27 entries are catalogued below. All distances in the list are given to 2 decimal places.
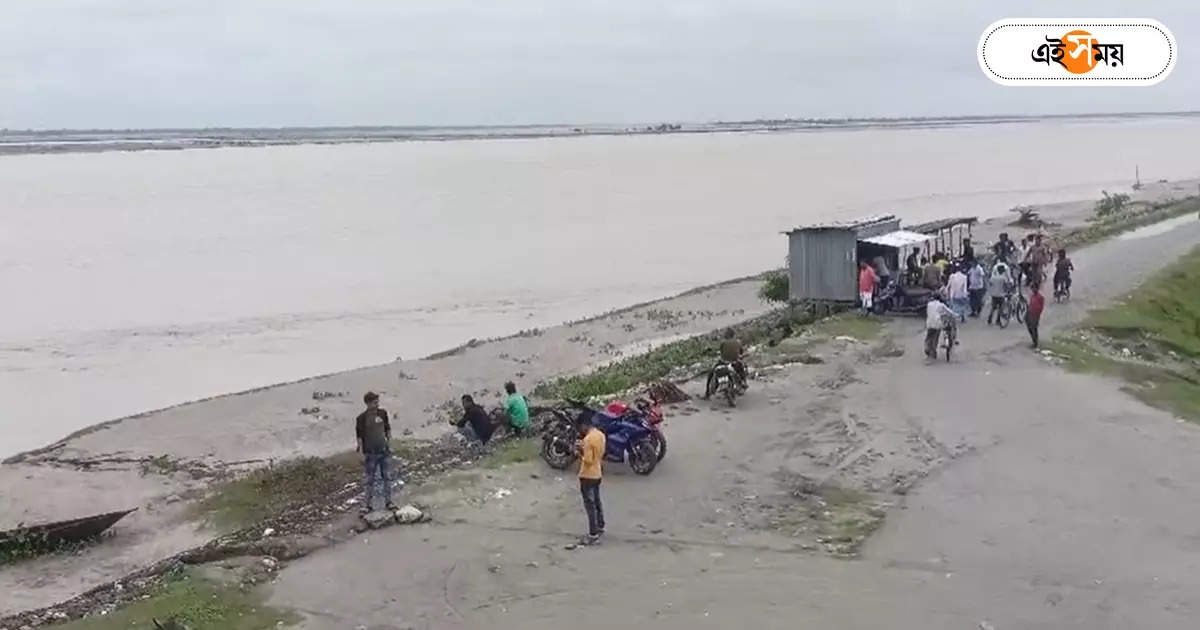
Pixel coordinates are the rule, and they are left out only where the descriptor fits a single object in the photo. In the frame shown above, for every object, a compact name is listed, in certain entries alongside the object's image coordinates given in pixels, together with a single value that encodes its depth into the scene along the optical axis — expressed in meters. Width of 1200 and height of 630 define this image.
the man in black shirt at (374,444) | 14.27
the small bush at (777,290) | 31.40
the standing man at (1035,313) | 22.56
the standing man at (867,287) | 26.73
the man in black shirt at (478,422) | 17.88
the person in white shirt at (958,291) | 24.41
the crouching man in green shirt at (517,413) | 18.14
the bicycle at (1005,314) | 24.91
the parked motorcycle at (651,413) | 15.72
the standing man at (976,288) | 25.98
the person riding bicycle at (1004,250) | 28.57
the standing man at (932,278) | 26.56
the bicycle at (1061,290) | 27.95
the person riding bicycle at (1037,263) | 26.94
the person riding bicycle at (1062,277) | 27.88
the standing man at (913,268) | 27.95
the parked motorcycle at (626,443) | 15.56
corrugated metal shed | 27.12
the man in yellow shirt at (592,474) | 12.90
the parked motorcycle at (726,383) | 19.09
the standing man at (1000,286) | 24.47
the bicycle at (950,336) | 21.87
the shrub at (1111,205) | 55.50
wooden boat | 15.95
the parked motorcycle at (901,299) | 26.64
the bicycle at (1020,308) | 25.45
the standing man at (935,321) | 21.42
